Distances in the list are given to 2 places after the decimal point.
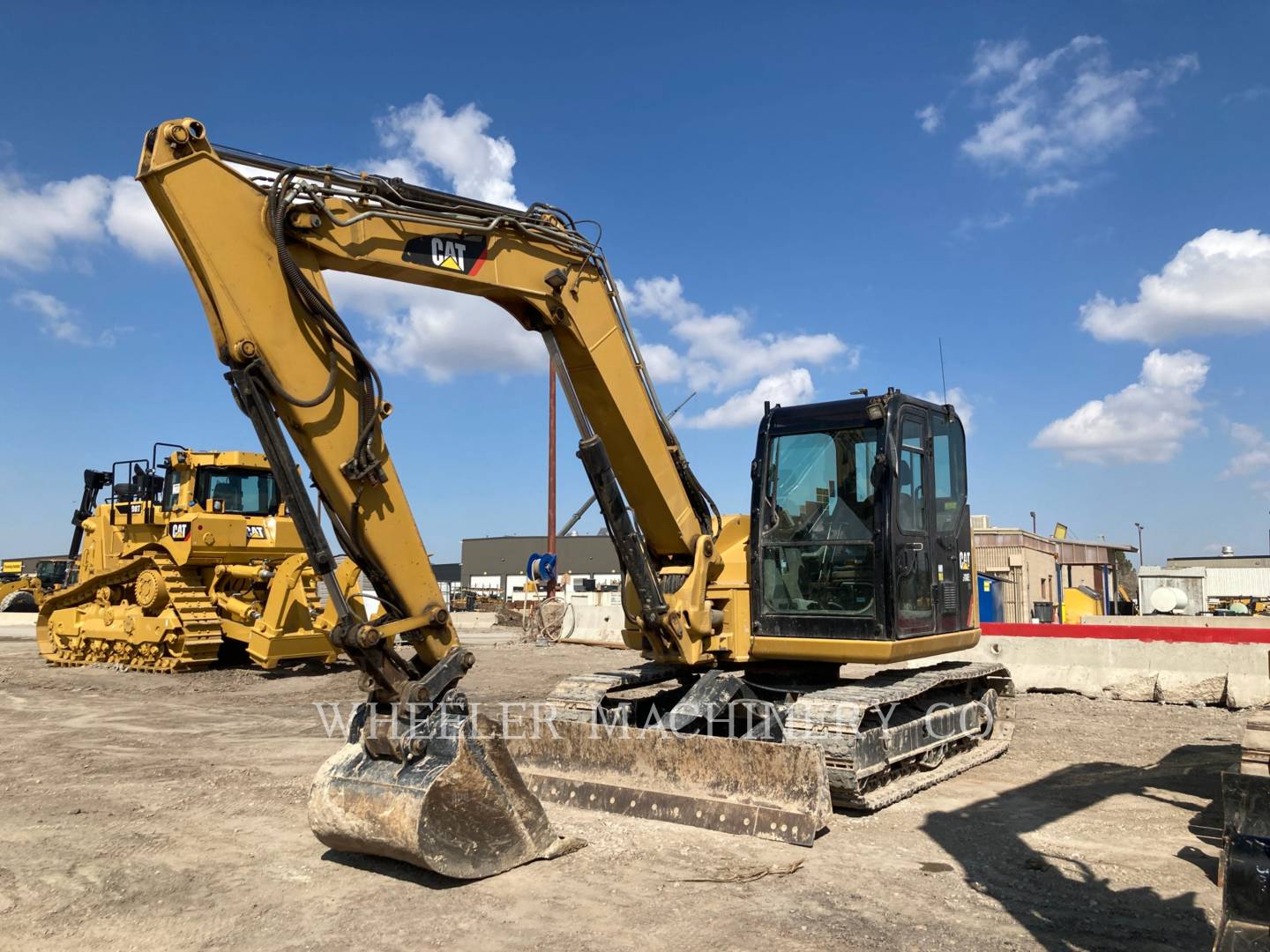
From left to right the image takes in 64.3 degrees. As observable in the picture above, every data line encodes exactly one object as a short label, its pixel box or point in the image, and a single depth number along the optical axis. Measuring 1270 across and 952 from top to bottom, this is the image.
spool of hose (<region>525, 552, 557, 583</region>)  21.81
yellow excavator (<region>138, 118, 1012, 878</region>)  5.08
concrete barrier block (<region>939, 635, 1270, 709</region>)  10.85
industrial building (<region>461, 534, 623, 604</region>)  57.47
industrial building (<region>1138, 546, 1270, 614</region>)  26.68
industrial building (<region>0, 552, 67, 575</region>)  40.50
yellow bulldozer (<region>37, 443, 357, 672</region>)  14.66
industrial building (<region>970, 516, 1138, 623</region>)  19.05
